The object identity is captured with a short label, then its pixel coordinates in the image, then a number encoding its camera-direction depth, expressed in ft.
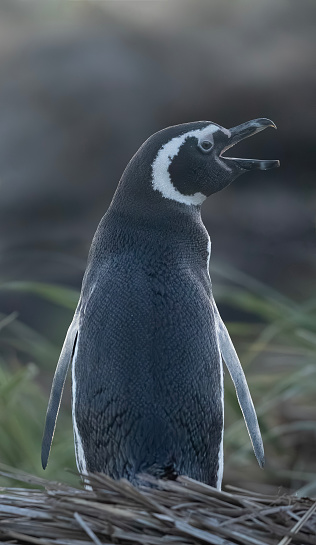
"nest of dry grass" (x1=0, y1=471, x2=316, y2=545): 28.94
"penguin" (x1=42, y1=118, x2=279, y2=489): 29.48
